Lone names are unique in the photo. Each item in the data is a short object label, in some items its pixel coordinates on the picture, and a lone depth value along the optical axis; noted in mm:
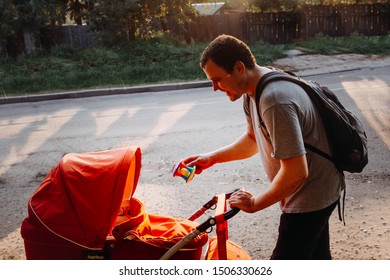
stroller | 2502
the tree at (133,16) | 15867
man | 2006
